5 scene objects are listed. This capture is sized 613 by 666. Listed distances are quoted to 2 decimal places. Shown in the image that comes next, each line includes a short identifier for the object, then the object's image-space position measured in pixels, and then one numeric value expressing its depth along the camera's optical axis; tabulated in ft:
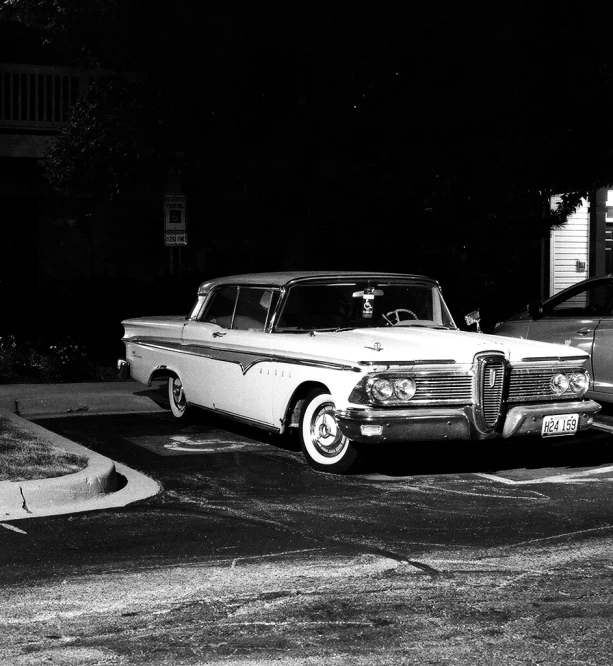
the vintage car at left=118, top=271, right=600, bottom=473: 27.66
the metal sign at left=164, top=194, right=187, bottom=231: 47.26
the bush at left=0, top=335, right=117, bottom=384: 45.16
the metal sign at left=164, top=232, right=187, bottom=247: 47.57
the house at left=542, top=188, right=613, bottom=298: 75.66
